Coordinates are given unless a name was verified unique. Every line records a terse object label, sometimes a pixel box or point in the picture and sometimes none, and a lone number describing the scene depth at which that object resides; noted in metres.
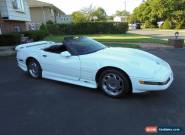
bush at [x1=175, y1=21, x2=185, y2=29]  41.26
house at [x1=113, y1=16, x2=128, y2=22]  72.71
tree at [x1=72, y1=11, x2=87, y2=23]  51.94
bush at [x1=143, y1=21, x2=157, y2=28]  48.94
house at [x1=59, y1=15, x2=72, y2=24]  47.03
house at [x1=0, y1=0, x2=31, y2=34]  14.84
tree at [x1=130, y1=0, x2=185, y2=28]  41.44
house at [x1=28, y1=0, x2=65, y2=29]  32.91
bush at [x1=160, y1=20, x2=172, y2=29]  42.41
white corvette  4.33
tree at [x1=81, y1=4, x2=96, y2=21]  69.36
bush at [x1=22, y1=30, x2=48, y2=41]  13.62
